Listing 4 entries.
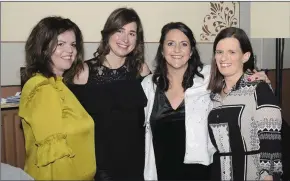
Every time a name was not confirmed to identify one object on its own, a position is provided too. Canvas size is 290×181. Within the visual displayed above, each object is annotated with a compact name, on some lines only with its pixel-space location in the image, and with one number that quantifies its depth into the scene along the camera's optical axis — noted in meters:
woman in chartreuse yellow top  1.52
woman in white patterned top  1.52
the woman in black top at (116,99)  1.96
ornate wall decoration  3.84
